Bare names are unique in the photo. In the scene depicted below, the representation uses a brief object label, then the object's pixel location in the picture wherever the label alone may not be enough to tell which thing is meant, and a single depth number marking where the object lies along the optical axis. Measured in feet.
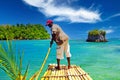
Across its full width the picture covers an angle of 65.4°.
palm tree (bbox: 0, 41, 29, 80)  3.69
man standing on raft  8.32
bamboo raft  7.13
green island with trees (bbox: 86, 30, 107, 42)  116.11
